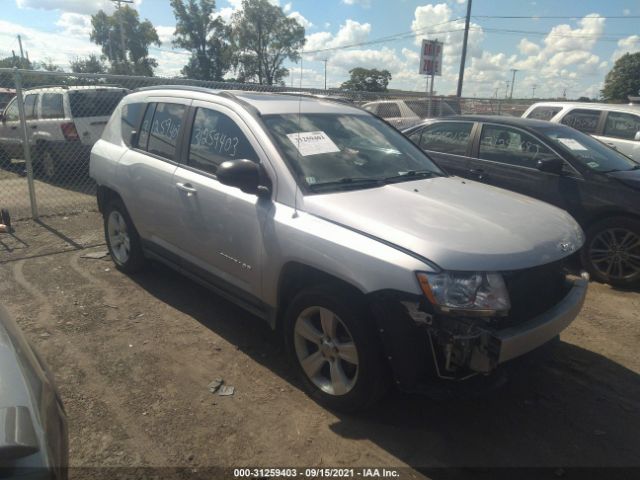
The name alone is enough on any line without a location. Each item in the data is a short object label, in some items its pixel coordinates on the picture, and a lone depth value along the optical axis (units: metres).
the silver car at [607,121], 8.16
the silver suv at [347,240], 2.50
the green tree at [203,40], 52.91
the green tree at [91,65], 57.07
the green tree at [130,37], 57.03
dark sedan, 5.11
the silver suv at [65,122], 9.05
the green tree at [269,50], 49.69
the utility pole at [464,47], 22.44
